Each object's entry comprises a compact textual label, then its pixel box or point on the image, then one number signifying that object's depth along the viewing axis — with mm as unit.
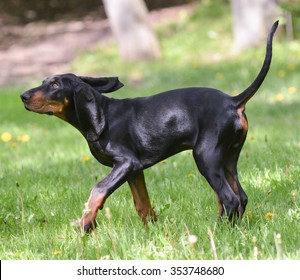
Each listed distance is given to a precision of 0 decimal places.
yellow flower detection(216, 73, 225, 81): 24603
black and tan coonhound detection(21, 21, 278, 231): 7742
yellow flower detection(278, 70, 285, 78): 23297
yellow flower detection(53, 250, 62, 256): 7277
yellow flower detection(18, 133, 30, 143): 15335
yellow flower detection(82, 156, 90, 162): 13012
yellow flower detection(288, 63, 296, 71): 24266
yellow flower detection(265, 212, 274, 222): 8178
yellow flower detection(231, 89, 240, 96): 20437
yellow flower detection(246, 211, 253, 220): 8364
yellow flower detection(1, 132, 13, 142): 14555
